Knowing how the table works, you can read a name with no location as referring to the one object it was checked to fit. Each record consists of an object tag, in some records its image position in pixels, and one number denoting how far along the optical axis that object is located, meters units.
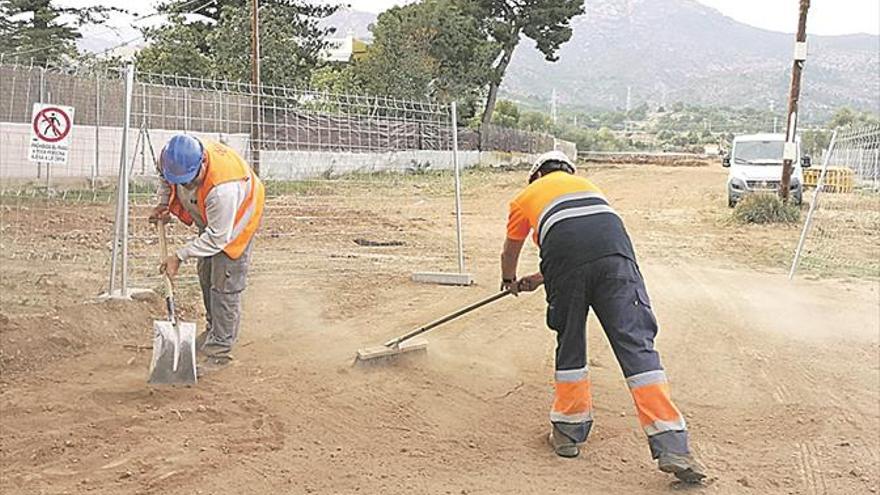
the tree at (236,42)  25.98
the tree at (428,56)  34.62
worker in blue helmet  5.57
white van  19.61
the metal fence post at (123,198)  7.07
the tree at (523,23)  43.09
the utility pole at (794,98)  17.47
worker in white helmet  4.45
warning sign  7.25
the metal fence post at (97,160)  11.94
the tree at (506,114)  53.50
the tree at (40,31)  23.50
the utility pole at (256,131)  10.47
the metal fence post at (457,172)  9.38
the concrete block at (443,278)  9.53
